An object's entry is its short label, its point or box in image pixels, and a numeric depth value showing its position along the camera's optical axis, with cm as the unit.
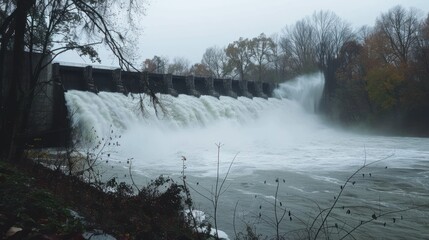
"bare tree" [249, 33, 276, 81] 6638
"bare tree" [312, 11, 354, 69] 5481
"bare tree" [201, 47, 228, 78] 6963
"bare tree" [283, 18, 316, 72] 5975
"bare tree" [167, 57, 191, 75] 6800
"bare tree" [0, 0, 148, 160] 848
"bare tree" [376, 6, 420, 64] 4242
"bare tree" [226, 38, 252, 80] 6645
